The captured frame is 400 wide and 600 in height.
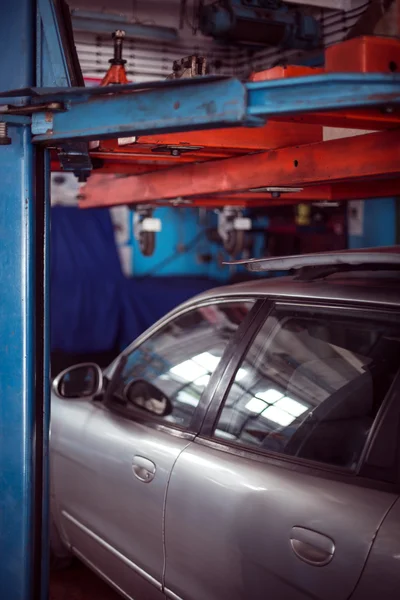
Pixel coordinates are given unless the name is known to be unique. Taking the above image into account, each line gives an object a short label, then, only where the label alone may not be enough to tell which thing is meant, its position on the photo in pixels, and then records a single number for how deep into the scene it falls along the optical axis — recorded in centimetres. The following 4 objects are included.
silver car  183
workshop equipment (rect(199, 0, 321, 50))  645
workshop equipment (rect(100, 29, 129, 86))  243
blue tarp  735
